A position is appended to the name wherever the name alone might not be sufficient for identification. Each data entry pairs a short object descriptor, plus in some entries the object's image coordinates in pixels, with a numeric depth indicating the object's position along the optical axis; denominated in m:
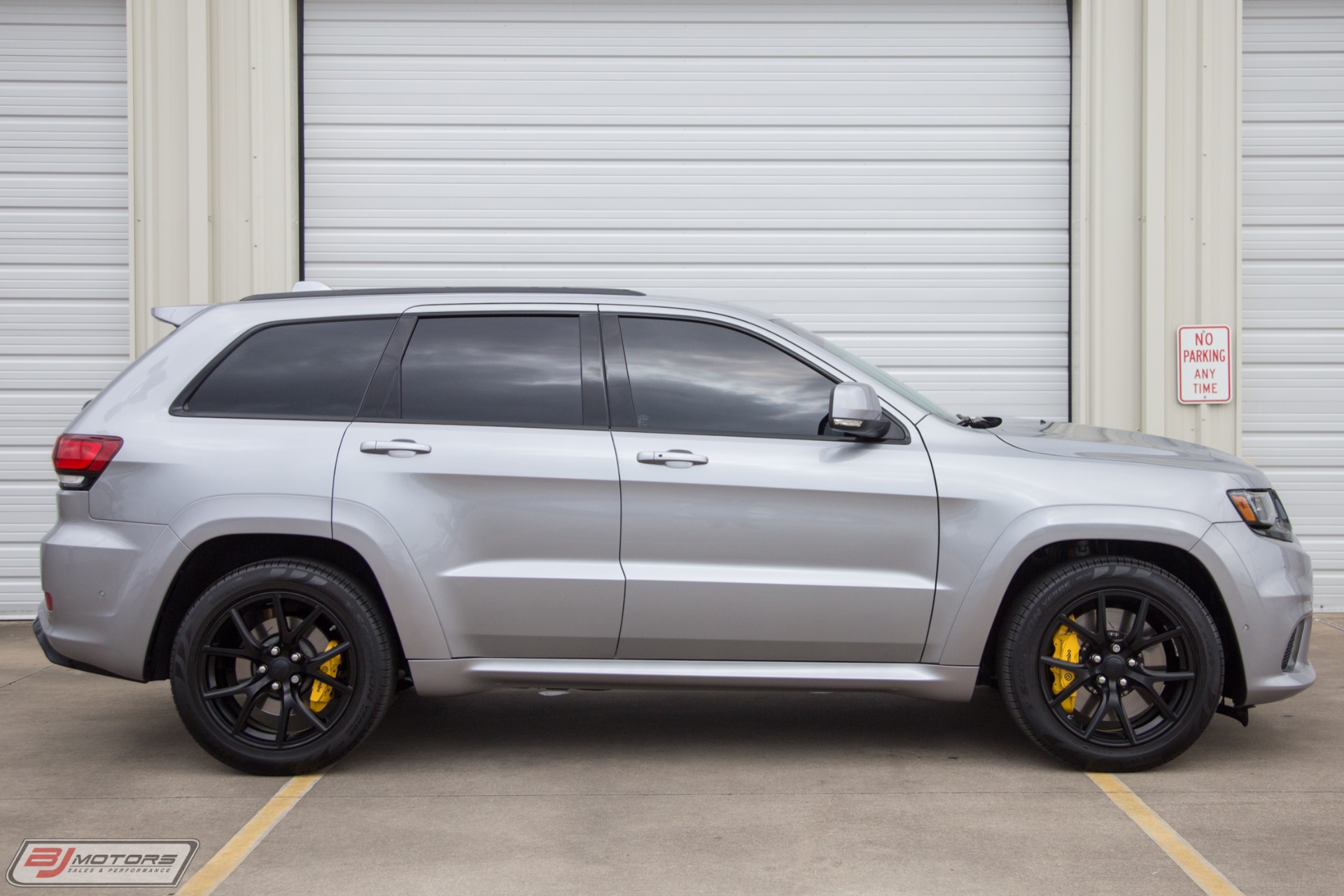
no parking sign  7.98
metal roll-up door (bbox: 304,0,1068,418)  8.23
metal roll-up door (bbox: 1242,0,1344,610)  8.19
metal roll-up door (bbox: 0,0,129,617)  8.19
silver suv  4.44
